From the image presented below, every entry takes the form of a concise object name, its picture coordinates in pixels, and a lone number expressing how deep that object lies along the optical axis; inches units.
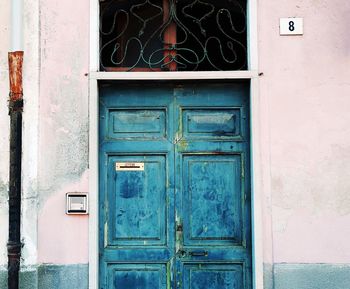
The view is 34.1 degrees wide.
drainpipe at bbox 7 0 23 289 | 214.8
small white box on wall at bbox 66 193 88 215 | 218.5
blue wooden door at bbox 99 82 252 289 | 226.4
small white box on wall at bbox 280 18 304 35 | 224.5
